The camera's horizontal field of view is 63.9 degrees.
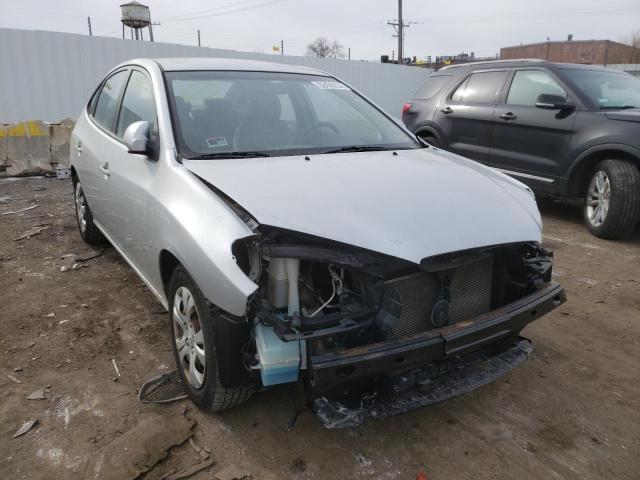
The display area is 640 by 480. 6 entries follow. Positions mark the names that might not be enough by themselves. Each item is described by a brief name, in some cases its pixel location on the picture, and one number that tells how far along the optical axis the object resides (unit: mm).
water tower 22797
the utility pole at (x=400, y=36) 35353
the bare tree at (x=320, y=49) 51994
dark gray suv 5332
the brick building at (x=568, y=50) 54781
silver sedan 2107
